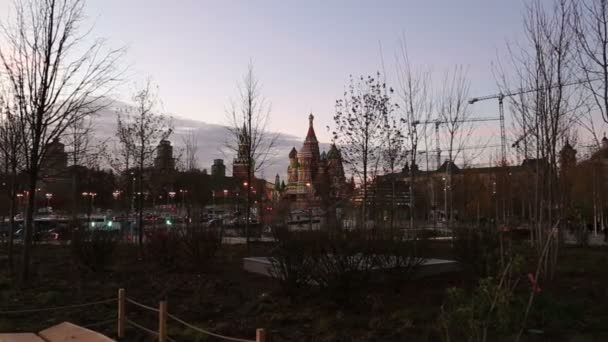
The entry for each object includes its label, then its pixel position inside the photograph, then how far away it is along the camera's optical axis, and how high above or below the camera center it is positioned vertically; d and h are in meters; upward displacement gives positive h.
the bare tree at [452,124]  18.43 +2.81
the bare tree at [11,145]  13.62 +1.57
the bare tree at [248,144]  19.75 +2.26
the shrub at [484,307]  4.90 -0.91
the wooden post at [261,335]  4.33 -0.96
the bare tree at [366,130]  20.03 +2.75
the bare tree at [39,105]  12.16 +2.25
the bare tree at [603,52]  7.97 +2.30
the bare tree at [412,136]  17.05 +2.26
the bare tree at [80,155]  17.66 +1.71
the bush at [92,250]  13.82 -1.02
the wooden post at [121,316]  7.84 -1.50
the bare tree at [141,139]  20.03 +2.44
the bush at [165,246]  14.78 -1.01
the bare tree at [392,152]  19.94 +1.99
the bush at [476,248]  11.79 -0.85
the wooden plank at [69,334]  6.70 -1.56
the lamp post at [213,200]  70.01 +1.21
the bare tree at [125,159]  20.45 +1.92
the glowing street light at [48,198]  64.32 +1.21
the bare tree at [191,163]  30.49 +2.50
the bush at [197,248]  14.29 -1.02
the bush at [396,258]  10.20 -0.92
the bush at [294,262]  9.39 -0.89
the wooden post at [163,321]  6.36 -1.27
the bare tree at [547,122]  11.16 +1.81
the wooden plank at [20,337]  7.16 -1.66
